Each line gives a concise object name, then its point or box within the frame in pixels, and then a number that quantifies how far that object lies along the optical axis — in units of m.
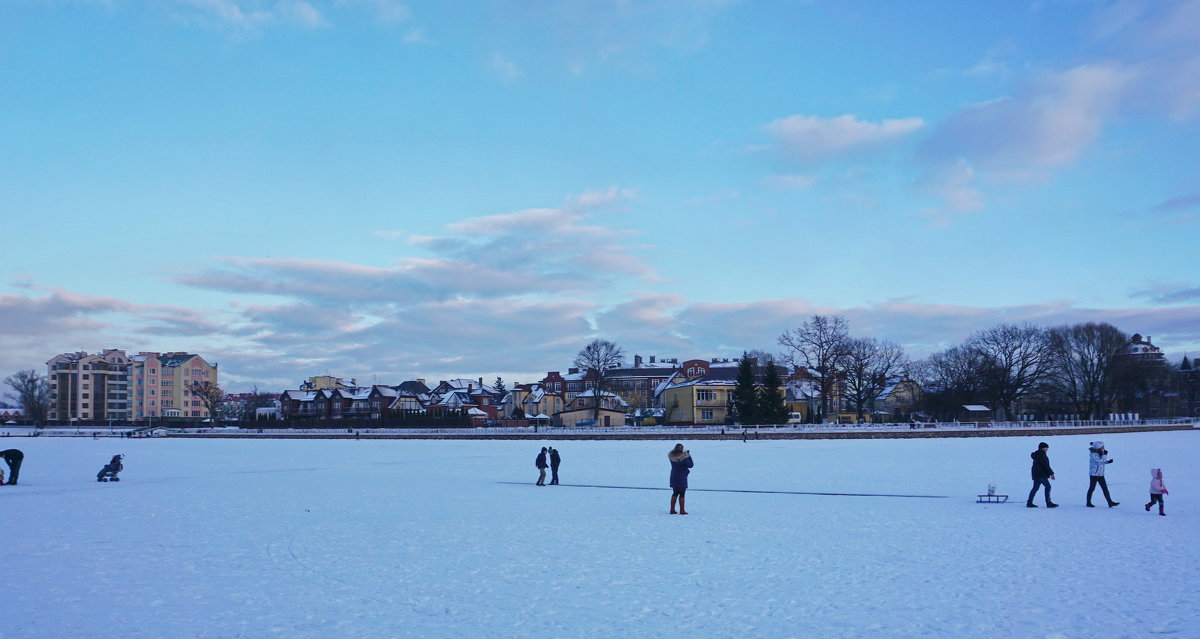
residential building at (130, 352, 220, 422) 150.75
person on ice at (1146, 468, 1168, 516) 16.23
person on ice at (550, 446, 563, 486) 25.12
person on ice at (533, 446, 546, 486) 25.13
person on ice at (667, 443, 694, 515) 17.19
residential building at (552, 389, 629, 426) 87.00
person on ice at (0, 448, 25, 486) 25.88
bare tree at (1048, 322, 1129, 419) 92.88
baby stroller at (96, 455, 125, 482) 27.84
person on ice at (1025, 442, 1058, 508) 17.53
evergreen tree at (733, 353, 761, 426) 72.50
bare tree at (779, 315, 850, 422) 80.56
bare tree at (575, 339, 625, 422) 102.31
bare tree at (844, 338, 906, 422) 82.53
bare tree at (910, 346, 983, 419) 94.25
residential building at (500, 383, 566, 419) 141.00
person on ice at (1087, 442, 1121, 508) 17.39
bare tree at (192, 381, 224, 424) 141.75
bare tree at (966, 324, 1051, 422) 87.62
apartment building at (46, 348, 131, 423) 146.50
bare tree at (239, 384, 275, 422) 165.89
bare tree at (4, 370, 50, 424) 135.75
